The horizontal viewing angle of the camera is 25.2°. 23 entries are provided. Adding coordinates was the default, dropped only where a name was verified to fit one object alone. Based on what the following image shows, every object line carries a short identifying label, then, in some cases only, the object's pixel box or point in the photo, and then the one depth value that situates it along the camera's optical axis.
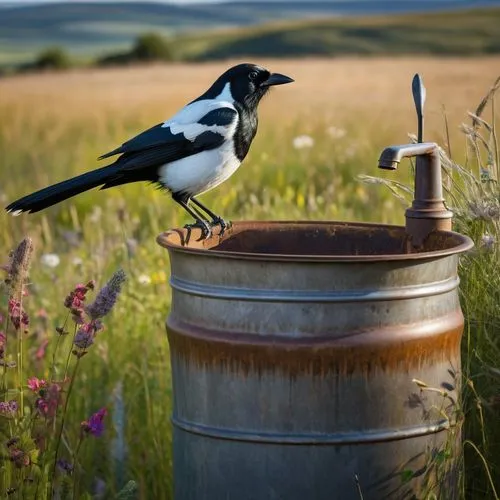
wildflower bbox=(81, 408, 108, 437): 2.92
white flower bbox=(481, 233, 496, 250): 3.19
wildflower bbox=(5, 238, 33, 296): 2.68
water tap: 3.13
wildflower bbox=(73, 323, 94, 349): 2.81
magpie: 3.95
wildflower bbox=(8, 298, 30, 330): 2.82
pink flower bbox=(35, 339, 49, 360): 3.56
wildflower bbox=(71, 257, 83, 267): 4.50
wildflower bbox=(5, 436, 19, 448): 2.78
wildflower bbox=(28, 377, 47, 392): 2.87
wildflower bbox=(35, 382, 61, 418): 2.94
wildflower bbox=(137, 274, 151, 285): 4.20
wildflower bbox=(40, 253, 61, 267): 4.67
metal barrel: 2.63
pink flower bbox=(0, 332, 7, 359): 2.83
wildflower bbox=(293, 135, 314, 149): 6.62
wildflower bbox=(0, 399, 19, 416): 2.79
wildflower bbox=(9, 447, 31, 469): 2.77
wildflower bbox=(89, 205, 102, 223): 5.48
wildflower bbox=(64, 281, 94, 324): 2.82
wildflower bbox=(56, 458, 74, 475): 2.92
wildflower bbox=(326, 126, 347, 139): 7.72
